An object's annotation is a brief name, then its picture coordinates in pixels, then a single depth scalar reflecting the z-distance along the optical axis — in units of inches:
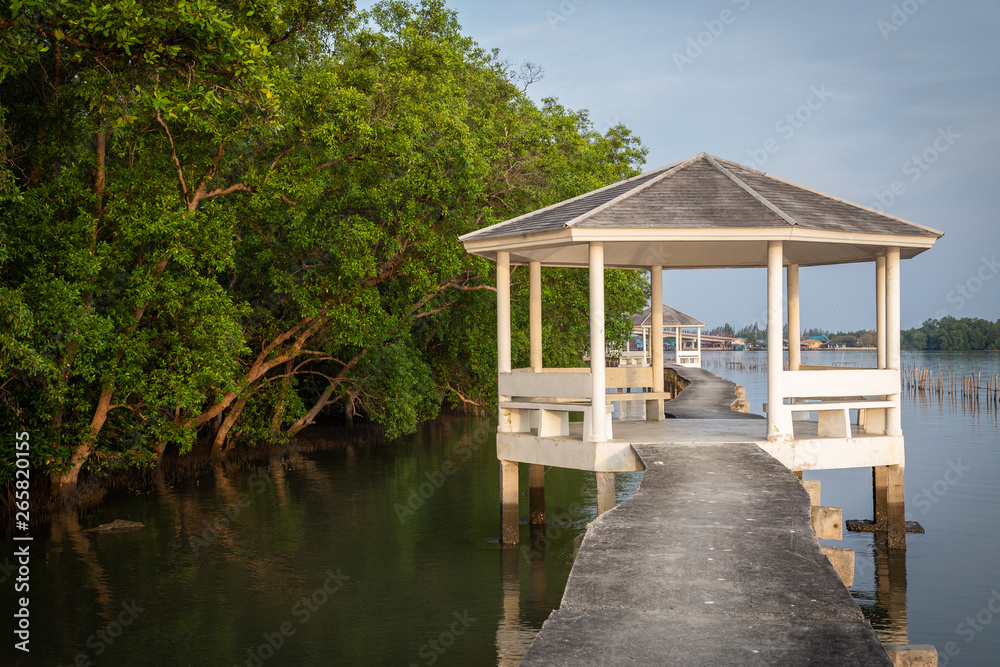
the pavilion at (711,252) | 452.4
